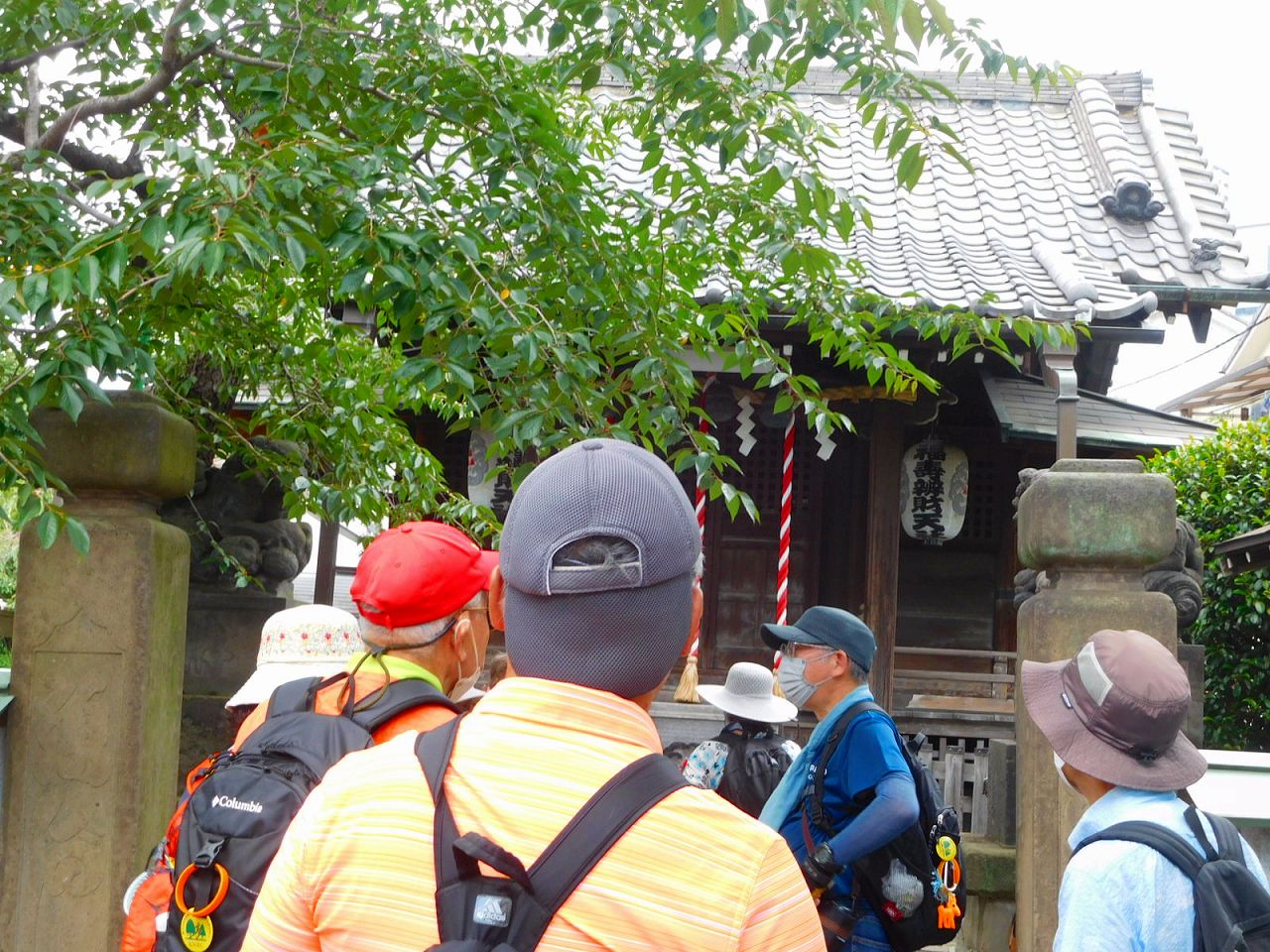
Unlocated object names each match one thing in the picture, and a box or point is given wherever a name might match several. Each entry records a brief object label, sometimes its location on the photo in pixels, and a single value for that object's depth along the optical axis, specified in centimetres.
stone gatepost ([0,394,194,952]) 414
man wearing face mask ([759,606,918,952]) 349
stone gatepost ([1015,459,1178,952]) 423
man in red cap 240
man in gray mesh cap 118
